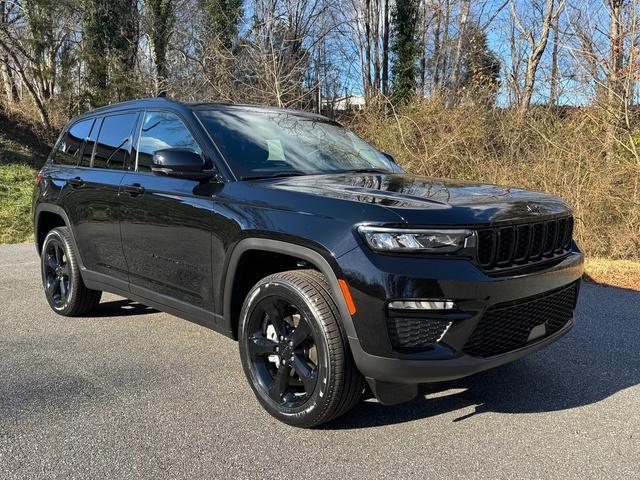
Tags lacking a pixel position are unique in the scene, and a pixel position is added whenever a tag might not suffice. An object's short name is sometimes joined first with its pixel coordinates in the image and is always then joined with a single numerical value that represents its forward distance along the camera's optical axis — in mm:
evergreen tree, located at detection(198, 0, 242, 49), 24547
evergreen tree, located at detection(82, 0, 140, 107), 23766
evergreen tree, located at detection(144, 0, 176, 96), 24438
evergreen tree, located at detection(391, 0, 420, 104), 28625
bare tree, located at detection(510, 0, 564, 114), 11805
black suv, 2709
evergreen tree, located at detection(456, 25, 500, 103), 11852
